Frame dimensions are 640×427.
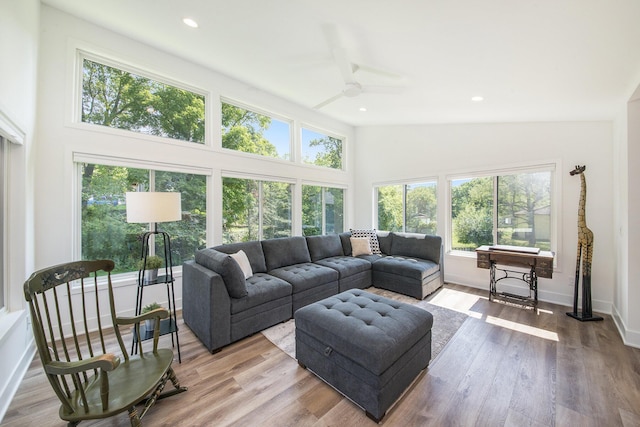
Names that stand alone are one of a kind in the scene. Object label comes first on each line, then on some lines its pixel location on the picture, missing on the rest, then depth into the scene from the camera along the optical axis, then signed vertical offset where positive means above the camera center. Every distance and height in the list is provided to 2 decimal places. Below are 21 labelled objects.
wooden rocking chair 1.22 -1.01
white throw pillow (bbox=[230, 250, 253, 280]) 3.02 -0.63
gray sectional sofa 2.43 -0.84
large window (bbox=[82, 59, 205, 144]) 2.85 +1.39
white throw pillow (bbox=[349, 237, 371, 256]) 4.64 -0.64
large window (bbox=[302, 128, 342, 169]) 5.05 +1.39
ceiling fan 2.30 +1.48
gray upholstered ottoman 1.62 -0.98
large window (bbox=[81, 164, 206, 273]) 2.81 -0.04
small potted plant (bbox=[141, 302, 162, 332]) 2.20 -1.09
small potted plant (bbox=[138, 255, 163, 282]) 2.36 -0.53
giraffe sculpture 2.93 -0.54
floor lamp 2.08 +0.02
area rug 2.45 -1.33
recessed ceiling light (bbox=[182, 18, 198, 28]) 2.51 +1.98
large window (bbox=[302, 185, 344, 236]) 5.07 +0.05
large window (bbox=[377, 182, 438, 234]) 4.83 +0.11
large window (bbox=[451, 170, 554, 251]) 3.68 +0.05
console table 3.21 -0.71
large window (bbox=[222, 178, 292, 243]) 3.90 +0.05
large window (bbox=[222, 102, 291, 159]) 3.90 +1.38
